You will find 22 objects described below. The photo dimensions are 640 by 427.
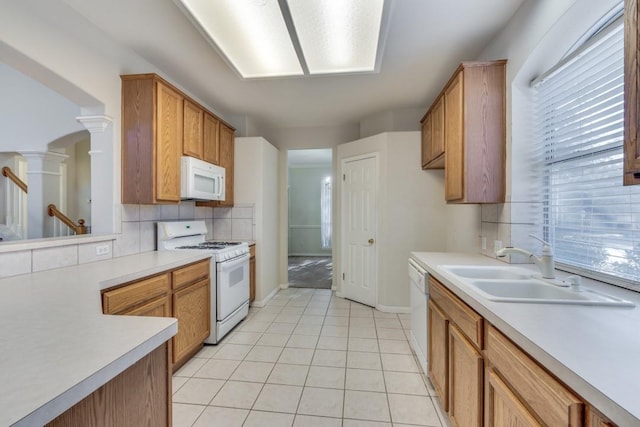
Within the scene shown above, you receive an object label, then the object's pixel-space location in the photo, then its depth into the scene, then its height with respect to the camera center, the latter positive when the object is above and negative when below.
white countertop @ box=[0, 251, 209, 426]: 0.53 -0.35
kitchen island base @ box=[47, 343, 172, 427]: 0.66 -0.50
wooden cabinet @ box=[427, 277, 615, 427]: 0.73 -0.59
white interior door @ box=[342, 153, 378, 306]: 3.64 -0.21
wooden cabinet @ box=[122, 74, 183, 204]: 2.29 +0.59
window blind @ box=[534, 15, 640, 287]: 1.37 +0.28
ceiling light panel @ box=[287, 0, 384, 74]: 1.76 +1.28
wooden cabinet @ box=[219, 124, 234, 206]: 3.43 +0.68
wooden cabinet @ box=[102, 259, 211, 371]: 1.64 -0.61
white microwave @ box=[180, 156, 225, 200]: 2.62 +0.32
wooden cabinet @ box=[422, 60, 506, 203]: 2.06 +0.60
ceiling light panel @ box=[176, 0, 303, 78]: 1.73 +1.27
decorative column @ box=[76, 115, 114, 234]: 2.24 +0.25
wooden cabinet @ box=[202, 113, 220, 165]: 3.07 +0.81
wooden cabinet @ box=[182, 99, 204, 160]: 2.70 +0.81
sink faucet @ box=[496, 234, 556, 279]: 1.52 -0.26
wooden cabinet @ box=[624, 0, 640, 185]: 0.83 +0.36
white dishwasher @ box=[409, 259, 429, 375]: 2.06 -0.77
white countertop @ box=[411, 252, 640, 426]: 0.59 -0.36
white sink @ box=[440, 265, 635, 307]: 1.13 -0.37
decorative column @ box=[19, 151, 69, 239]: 3.17 +0.21
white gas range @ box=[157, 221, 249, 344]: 2.65 -0.56
